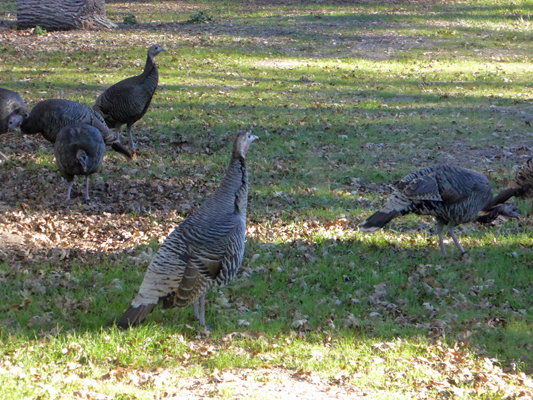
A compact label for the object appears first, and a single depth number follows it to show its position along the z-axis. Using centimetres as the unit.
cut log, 2325
